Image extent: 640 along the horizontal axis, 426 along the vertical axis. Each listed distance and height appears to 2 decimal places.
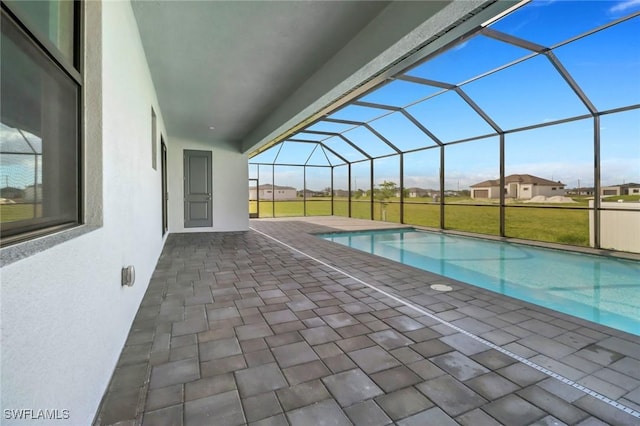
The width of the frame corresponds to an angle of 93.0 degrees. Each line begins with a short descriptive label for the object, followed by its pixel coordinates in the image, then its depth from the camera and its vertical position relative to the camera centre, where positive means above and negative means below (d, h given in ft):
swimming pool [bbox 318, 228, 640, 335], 11.07 -3.10
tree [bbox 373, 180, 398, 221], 38.14 +2.51
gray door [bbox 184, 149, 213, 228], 25.59 +1.95
